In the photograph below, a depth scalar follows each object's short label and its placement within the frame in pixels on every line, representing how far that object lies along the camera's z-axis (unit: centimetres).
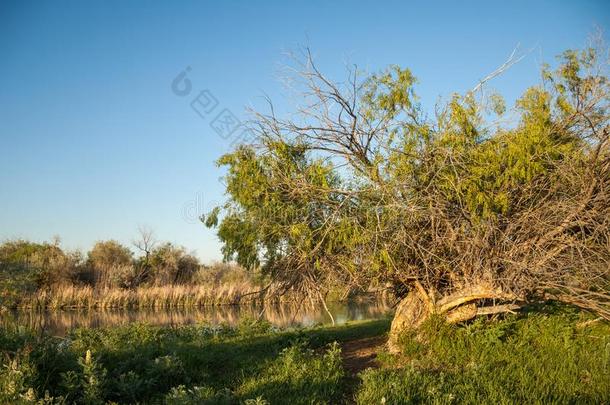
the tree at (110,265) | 3566
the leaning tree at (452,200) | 735
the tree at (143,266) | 3903
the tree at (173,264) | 4200
